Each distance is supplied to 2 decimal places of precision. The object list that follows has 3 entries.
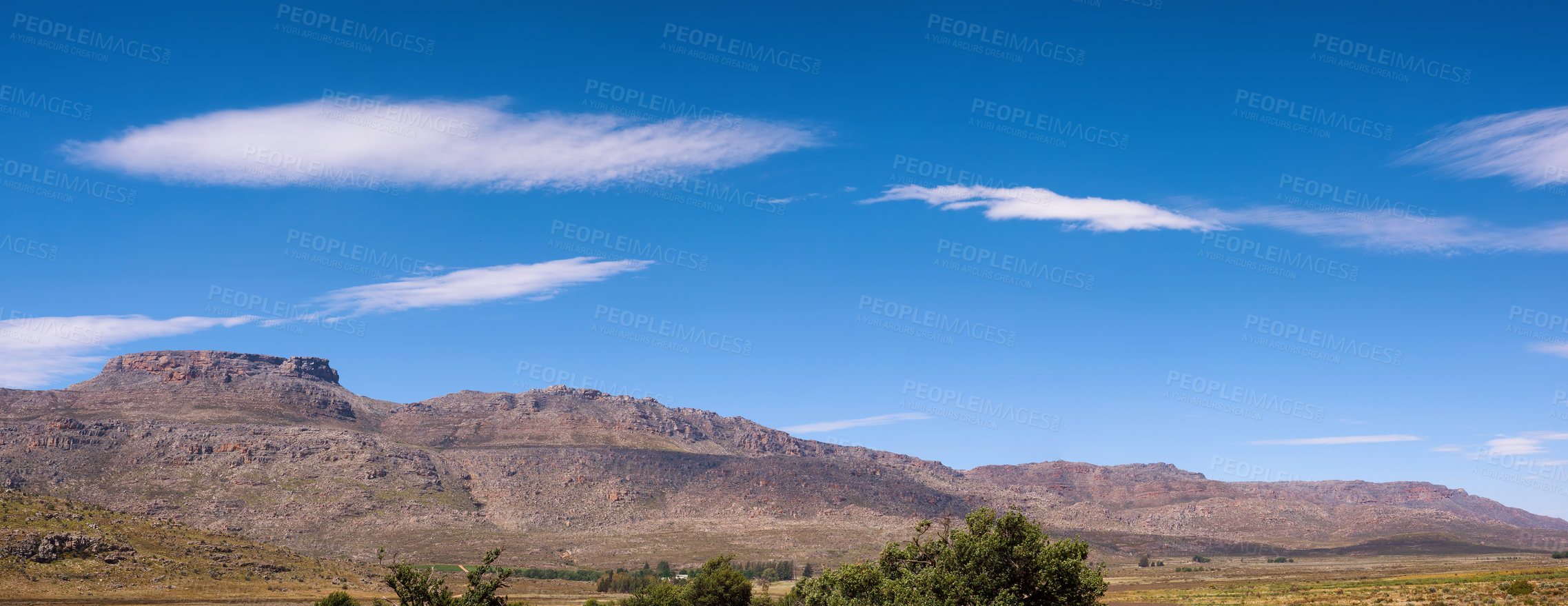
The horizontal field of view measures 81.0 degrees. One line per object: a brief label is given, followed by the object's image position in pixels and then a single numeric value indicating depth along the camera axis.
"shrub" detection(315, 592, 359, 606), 61.72
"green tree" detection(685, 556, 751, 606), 73.31
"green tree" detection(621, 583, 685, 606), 72.31
